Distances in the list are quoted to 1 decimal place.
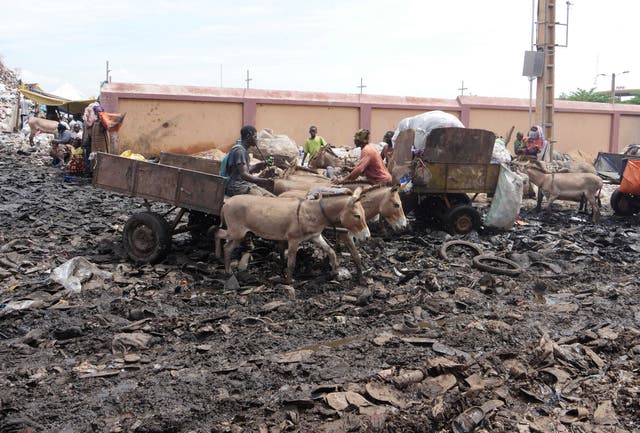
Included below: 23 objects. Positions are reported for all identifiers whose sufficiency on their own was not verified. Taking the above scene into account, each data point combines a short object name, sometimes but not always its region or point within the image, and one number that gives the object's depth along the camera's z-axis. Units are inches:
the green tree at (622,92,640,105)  1831.3
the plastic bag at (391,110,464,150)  462.6
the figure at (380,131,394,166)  537.3
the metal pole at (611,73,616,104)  1808.6
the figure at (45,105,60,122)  1182.5
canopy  1010.1
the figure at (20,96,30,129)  1201.4
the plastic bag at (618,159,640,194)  550.6
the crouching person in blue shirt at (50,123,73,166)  797.2
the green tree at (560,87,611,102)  1857.0
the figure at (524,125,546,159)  676.7
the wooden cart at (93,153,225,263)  336.8
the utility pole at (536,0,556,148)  741.3
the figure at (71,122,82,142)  813.7
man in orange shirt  401.2
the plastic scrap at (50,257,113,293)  300.8
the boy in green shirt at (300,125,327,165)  631.2
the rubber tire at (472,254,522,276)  353.4
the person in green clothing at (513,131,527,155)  693.7
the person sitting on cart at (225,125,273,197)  343.6
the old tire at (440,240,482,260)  392.8
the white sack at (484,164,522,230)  460.8
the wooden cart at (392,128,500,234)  450.9
